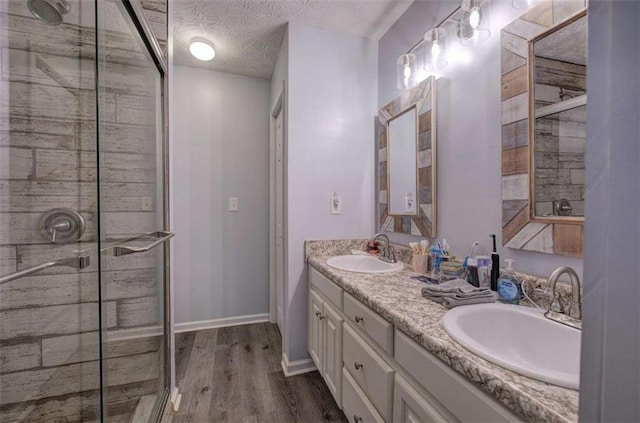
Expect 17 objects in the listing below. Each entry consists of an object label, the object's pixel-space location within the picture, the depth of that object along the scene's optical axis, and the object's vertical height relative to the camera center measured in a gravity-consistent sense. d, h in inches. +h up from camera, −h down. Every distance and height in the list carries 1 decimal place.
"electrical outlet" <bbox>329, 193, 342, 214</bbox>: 78.7 +1.4
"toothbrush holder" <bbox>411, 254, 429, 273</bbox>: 57.7 -11.4
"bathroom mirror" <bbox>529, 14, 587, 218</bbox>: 35.2 +12.2
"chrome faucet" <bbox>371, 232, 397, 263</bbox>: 71.0 -11.2
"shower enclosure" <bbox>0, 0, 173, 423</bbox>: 41.0 -0.2
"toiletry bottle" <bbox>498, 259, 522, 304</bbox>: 38.1 -11.1
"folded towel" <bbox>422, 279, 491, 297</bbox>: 38.4 -11.5
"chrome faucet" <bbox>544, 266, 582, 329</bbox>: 31.1 -11.4
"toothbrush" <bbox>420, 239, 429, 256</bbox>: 58.5 -8.0
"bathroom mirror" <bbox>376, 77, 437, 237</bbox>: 60.7 +11.5
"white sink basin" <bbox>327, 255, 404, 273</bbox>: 67.8 -13.6
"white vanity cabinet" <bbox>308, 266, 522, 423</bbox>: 25.5 -21.1
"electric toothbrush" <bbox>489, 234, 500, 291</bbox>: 42.7 -9.3
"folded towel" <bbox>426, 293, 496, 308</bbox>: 36.6 -12.3
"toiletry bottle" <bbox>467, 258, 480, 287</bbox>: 44.7 -10.3
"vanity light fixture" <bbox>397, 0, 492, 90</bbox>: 46.9 +33.1
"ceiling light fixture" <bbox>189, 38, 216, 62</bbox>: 82.4 +48.6
